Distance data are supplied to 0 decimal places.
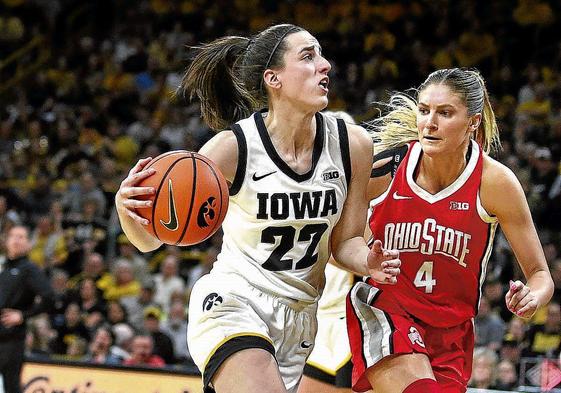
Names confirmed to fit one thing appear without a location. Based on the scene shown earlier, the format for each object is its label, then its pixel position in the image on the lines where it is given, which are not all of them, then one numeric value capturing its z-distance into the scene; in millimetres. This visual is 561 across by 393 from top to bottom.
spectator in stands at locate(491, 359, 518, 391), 13109
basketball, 6472
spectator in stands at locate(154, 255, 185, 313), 18017
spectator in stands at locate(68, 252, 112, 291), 18839
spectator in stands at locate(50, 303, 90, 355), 17152
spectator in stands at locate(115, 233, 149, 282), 18939
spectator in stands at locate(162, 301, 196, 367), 16590
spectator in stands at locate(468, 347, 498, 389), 12893
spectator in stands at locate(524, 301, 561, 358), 13664
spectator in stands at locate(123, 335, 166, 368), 15048
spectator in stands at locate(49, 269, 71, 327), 17974
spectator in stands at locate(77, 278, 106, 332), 17325
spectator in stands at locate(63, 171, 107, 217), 21146
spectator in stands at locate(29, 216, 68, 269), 20496
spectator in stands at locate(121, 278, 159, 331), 17988
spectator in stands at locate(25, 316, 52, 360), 17368
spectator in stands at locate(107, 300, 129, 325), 17181
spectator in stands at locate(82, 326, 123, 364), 15538
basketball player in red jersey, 7128
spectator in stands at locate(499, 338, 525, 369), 13549
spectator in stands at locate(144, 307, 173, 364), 15751
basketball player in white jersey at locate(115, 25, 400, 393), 6551
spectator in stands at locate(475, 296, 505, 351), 14579
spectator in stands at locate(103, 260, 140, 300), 18478
